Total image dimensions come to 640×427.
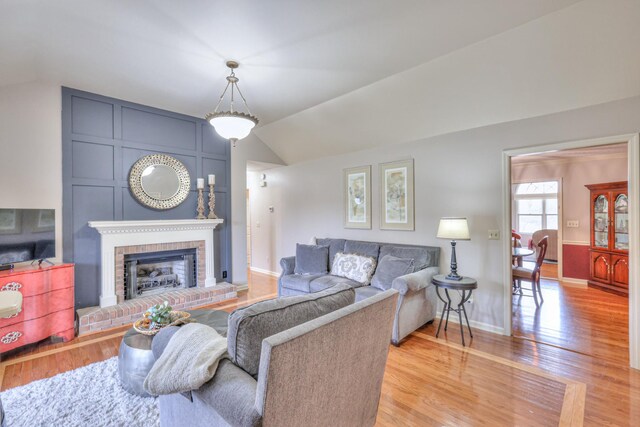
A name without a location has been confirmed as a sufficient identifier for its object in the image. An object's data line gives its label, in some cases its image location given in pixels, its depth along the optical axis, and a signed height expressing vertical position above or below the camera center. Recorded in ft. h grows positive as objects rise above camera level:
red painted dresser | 9.12 -3.09
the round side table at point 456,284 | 9.96 -2.49
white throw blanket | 4.06 -2.17
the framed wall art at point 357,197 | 15.11 +0.77
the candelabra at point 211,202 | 15.57 +0.55
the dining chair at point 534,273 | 13.38 -2.81
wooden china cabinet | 15.51 -1.47
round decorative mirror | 13.55 +1.51
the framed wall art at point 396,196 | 13.46 +0.75
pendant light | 8.77 +2.71
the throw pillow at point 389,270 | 11.03 -2.21
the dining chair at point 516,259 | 15.68 -2.53
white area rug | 6.36 -4.44
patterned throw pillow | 12.36 -2.39
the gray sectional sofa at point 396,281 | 10.01 -2.84
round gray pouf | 6.95 -3.49
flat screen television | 9.36 -0.72
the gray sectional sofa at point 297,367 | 3.56 -2.20
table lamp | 10.13 -0.68
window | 24.04 +0.41
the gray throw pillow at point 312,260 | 14.24 -2.33
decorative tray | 7.59 -2.96
